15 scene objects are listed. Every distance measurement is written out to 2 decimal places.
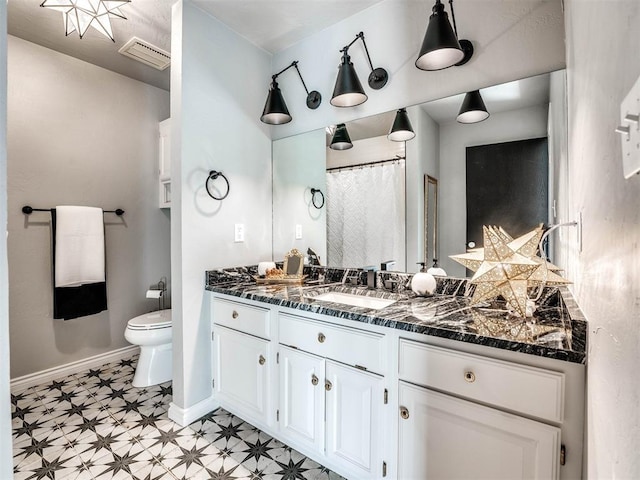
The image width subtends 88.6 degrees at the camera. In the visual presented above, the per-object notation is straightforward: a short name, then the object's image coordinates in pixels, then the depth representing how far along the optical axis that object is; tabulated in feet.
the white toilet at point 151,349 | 8.23
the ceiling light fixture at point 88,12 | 6.15
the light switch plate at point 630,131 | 1.33
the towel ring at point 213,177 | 7.02
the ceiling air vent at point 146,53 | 8.03
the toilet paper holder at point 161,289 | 10.49
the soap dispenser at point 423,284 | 5.55
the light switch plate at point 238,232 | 7.68
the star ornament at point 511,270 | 3.75
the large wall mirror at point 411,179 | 5.05
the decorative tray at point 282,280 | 7.13
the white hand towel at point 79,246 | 8.38
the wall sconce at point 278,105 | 7.24
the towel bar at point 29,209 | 8.02
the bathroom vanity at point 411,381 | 3.29
